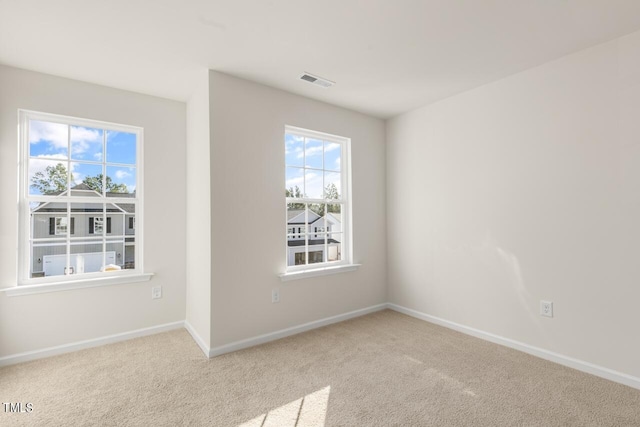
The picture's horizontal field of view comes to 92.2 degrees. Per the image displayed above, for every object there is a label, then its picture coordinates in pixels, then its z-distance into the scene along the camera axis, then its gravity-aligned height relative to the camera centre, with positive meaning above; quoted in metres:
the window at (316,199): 3.45 +0.28
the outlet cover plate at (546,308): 2.62 -0.77
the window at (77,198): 2.75 +0.27
